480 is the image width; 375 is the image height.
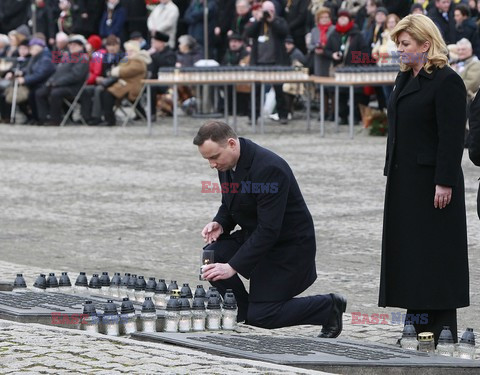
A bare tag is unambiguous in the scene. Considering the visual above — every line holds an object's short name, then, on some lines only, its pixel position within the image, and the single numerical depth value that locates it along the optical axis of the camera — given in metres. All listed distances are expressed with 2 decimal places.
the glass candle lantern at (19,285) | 15.35
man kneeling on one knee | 13.52
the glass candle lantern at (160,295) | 14.27
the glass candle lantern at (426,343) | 12.81
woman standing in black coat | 13.30
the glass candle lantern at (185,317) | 13.18
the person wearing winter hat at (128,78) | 45.47
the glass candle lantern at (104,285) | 15.13
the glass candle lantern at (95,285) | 15.17
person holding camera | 43.28
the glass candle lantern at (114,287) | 14.98
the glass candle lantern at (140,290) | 14.64
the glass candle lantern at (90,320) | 12.91
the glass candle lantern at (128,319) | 12.95
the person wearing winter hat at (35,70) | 47.00
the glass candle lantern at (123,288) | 14.85
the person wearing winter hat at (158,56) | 47.33
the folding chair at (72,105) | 46.40
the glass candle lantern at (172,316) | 13.13
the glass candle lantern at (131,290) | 14.77
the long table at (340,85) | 38.11
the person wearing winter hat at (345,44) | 41.50
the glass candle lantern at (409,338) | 12.86
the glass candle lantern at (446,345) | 12.51
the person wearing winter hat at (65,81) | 46.04
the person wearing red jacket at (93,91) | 46.38
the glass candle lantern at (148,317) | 12.98
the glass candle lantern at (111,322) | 12.89
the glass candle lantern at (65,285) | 15.23
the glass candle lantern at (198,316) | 13.29
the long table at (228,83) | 40.56
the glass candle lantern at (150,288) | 14.50
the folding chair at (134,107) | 46.04
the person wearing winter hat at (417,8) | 38.17
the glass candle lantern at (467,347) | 12.39
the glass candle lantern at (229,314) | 13.52
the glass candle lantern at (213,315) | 13.41
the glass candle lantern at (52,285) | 15.25
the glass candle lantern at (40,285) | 15.23
